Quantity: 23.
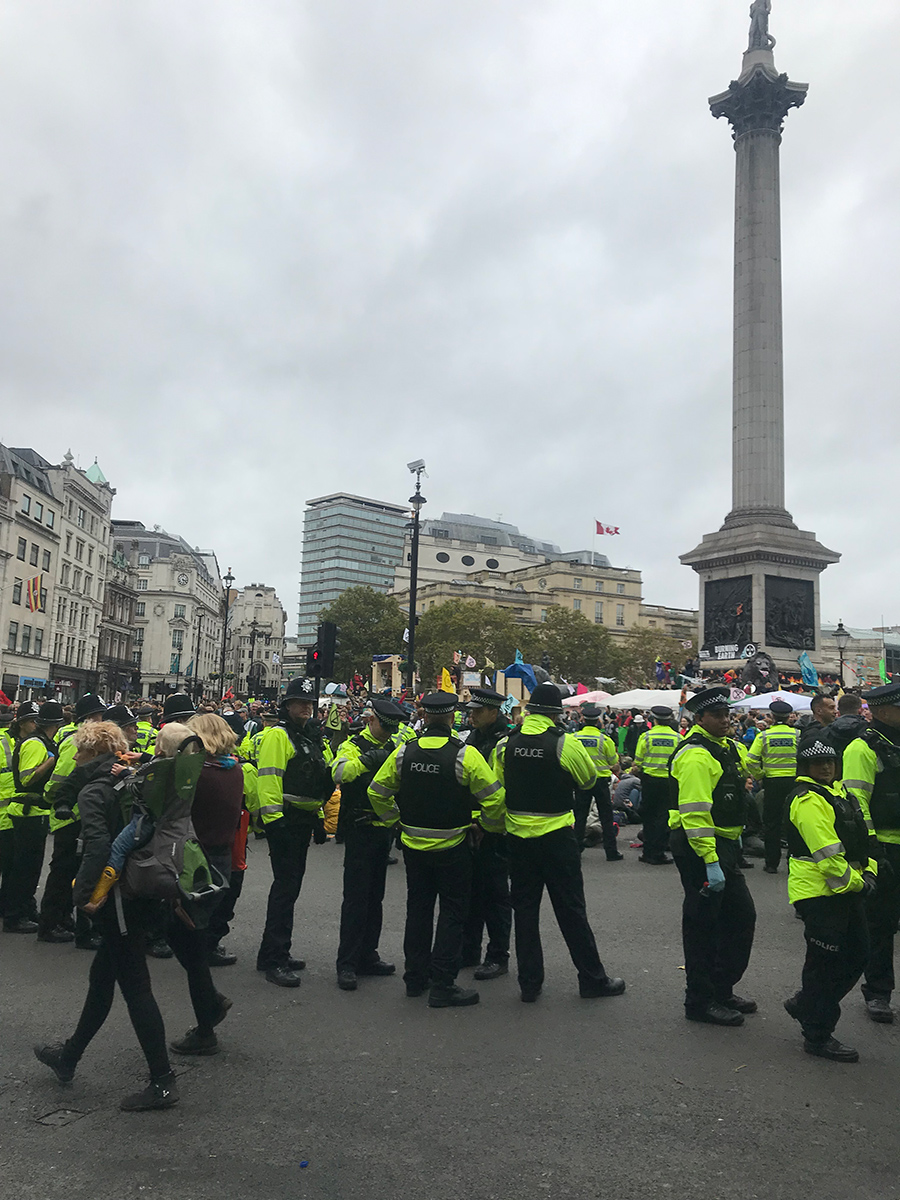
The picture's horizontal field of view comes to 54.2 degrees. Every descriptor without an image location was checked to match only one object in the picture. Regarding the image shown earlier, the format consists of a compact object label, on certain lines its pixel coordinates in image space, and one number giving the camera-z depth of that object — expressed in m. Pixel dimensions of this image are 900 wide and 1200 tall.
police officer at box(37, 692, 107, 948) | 7.28
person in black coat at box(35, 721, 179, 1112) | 4.40
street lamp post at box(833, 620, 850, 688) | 34.28
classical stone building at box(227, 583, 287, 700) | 161.75
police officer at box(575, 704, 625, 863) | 10.88
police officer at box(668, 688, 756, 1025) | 5.64
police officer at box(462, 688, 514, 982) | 6.85
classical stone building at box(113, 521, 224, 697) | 101.38
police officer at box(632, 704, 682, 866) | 11.84
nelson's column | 34.62
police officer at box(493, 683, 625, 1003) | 6.11
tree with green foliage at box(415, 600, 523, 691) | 67.00
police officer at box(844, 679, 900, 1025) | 5.80
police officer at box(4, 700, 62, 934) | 7.76
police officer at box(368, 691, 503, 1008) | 6.12
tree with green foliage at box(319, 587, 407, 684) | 81.69
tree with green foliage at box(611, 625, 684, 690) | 73.44
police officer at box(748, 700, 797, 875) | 11.11
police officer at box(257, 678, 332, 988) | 6.54
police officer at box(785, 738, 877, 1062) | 5.10
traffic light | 16.70
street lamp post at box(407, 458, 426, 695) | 25.33
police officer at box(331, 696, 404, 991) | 6.53
